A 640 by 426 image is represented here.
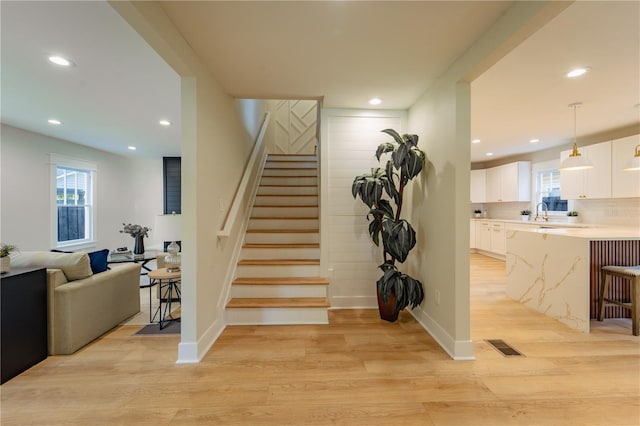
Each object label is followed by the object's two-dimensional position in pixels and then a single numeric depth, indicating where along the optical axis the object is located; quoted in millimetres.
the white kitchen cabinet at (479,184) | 7090
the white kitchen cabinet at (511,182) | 6074
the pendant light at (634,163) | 3074
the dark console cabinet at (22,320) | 1929
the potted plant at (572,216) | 5104
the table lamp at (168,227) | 2629
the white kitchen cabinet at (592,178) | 4324
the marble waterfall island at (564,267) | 2705
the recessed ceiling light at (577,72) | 2465
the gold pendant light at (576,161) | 3371
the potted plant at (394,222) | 2654
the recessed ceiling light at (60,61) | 2256
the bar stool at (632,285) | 2594
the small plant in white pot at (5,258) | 2039
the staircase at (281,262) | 2848
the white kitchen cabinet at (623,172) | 3945
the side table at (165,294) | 2676
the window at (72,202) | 4831
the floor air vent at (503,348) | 2285
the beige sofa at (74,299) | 2250
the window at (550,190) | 5578
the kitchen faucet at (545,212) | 5612
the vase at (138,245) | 4195
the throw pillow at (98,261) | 2768
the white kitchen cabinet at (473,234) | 6988
